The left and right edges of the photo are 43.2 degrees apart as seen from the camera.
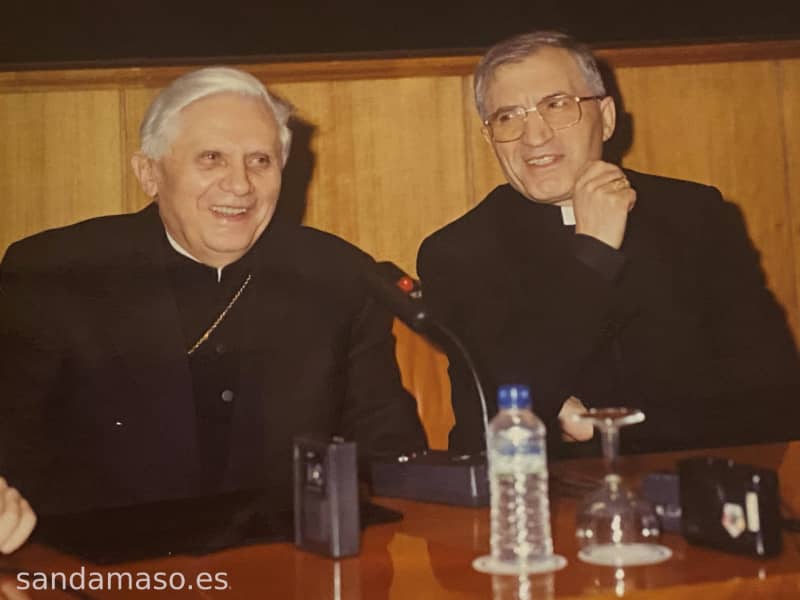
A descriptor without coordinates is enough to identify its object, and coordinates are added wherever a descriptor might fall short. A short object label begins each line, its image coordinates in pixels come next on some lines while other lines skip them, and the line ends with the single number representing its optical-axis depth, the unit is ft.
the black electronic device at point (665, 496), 3.47
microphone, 3.97
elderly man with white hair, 6.50
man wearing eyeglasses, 7.04
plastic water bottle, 3.36
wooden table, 2.94
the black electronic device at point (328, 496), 3.36
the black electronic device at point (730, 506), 3.12
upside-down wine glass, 3.32
